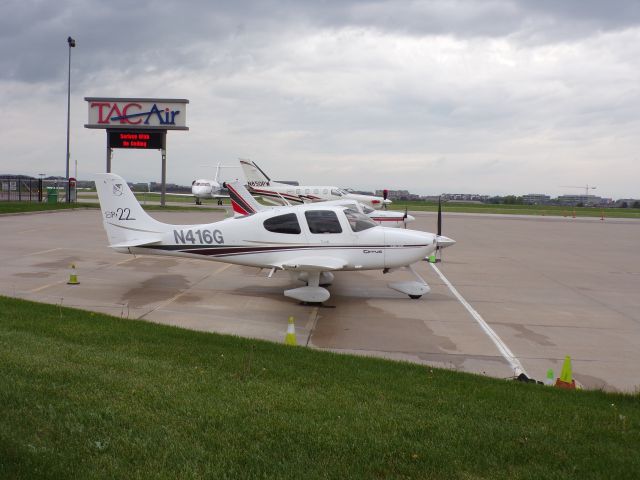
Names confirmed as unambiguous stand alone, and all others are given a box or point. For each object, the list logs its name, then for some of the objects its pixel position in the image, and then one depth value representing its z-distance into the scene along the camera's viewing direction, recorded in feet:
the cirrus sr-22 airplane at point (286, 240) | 38.47
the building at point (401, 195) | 527.23
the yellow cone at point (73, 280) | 41.27
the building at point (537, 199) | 574.89
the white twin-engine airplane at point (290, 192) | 124.16
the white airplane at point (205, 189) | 190.32
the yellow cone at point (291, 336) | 26.35
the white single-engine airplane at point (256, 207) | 71.56
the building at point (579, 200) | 588.54
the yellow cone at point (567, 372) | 22.21
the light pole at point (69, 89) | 135.13
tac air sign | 132.87
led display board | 134.92
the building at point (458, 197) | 573.74
